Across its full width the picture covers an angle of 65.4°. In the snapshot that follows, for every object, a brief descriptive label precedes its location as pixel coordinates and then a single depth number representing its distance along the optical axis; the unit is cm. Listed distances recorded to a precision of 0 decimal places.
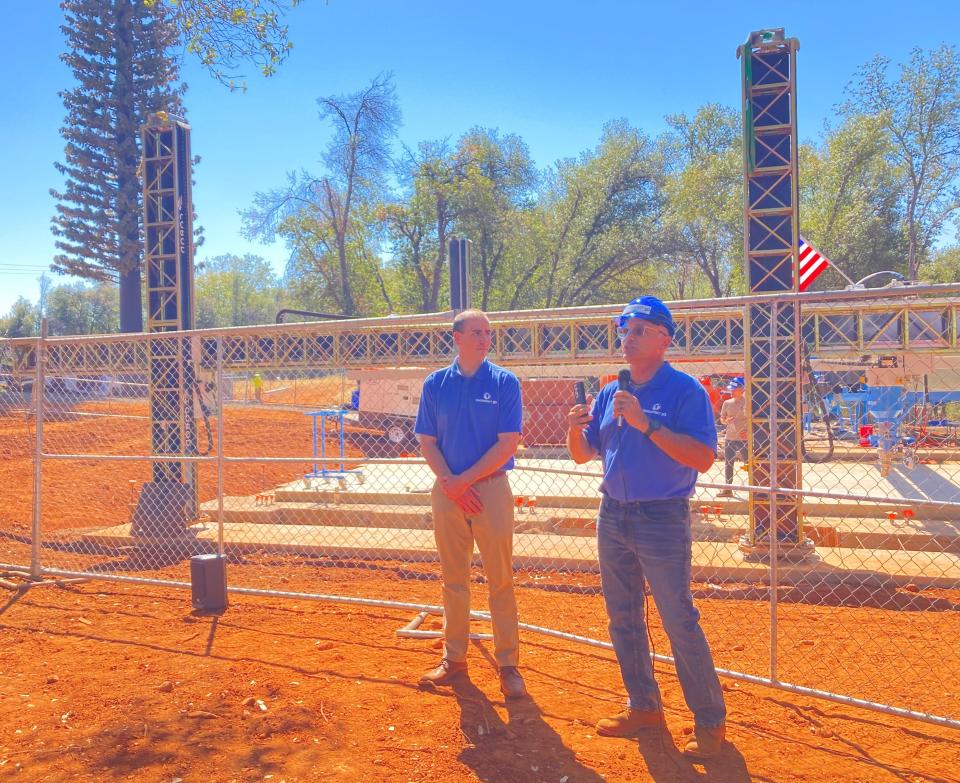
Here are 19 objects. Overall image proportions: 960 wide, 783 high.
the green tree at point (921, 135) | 2820
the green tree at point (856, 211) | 3033
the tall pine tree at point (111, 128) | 3216
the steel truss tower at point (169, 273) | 1023
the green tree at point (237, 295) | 8331
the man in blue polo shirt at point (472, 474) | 408
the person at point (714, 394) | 1952
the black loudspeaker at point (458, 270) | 1345
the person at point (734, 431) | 1209
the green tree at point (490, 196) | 3216
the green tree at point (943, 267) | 3459
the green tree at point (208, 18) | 571
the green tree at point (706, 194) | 3269
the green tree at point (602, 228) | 3278
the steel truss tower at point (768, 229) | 811
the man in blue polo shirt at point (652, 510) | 324
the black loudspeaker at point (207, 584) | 595
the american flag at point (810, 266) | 1244
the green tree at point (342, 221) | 3256
